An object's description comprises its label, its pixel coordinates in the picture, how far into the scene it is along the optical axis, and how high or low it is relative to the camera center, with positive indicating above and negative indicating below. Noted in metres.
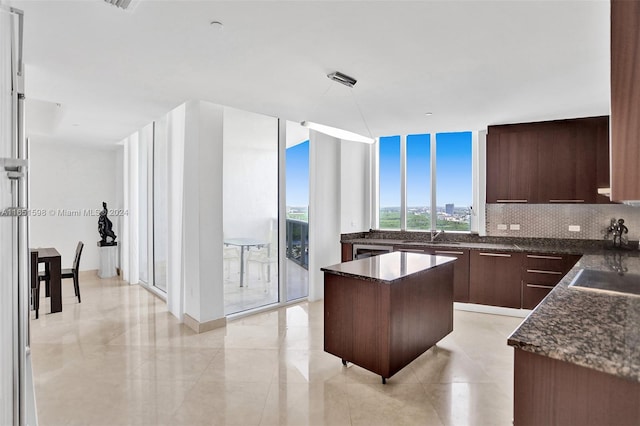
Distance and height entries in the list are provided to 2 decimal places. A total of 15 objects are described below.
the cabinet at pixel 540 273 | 4.17 -0.79
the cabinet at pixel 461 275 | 4.74 -0.91
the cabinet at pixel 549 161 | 4.27 +0.67
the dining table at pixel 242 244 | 4.50 -0.44
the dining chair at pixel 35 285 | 4.23 -0.94
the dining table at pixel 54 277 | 4.52 -0.88
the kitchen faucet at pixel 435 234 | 5.43 -0.38
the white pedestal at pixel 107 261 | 6.58 -0.97
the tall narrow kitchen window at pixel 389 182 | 5.95 +0.52
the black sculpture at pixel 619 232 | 4.25 -0.27
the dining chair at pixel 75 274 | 4.63 -0.90
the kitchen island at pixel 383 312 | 2.71 -0.87
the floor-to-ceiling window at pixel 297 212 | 5.13 -0.01
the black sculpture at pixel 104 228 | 6.50 -0.31
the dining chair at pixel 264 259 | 4.76 -0.68
